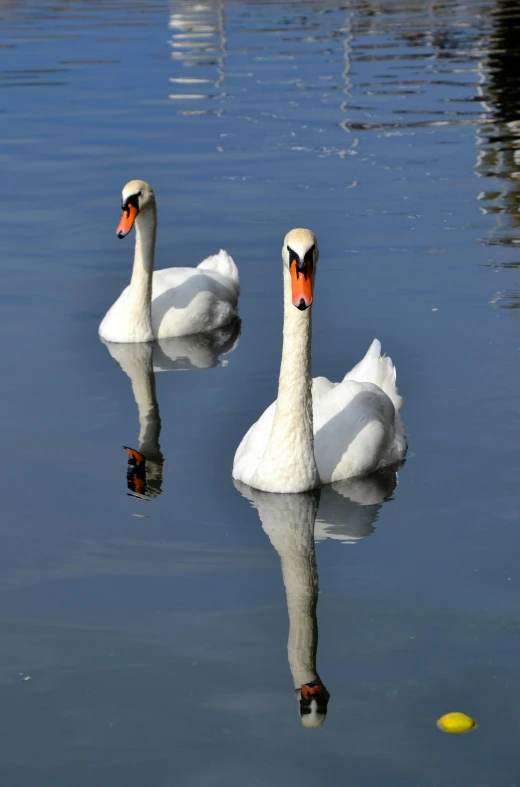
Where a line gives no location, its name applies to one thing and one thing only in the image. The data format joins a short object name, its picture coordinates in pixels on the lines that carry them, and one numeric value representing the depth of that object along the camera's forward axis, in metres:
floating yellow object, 12.75
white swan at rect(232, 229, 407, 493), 17.45
